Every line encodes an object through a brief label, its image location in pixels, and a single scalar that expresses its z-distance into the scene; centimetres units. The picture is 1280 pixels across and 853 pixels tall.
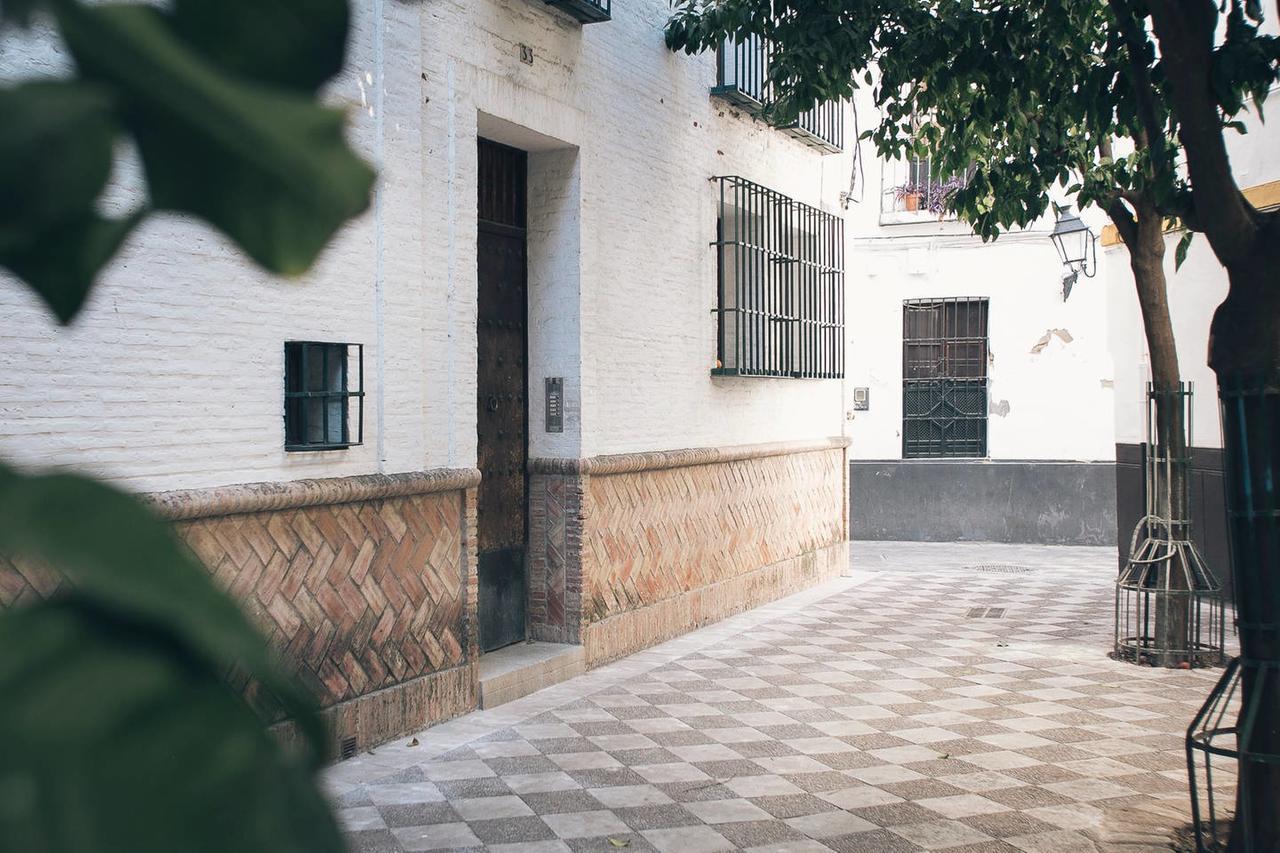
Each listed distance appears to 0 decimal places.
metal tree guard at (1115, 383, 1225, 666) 805
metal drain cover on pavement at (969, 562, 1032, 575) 1327
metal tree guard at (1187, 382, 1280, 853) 420
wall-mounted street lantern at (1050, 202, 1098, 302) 1153
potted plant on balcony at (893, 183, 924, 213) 1678
